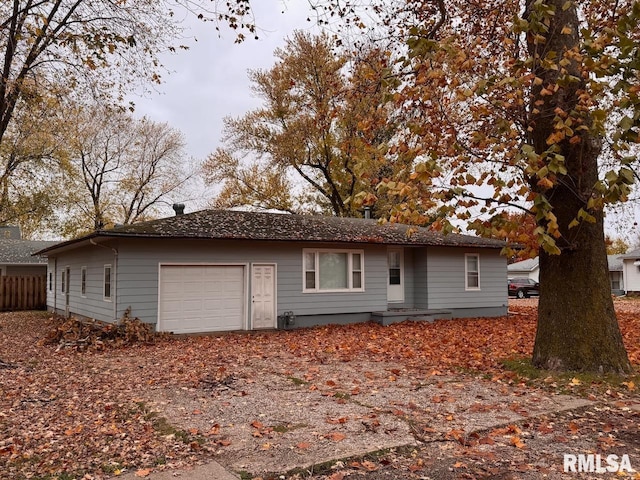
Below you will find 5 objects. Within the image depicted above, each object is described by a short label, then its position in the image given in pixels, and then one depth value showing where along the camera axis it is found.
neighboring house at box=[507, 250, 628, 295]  40.72
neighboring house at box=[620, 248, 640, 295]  34.96
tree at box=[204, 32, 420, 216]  26.34
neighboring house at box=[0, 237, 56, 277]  27.61
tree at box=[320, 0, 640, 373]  5.91
